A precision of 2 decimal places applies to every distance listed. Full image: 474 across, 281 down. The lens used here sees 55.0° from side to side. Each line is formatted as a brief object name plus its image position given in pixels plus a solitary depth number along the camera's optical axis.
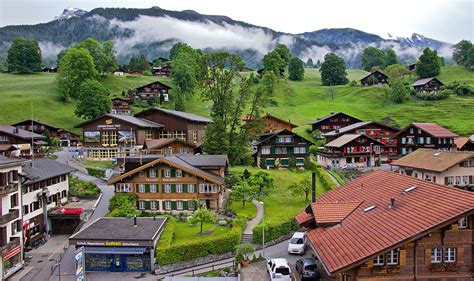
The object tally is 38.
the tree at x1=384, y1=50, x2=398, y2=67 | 192.50
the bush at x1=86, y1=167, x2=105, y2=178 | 65.81
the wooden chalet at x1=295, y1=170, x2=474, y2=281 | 22.19
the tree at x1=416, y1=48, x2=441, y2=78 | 147.75
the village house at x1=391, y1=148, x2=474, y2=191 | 54.97
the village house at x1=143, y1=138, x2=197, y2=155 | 70.75
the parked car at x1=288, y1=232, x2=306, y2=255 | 37.59
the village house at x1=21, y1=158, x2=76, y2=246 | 44.56
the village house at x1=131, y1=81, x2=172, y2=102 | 123.87
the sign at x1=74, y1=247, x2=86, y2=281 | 30.56
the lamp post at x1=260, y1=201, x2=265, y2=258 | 38.19
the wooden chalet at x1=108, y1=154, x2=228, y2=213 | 49.88
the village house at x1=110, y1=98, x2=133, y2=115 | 109.59
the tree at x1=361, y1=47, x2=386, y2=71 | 196.06
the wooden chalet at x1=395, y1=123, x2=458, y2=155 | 80.56
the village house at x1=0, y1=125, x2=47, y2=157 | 74.78
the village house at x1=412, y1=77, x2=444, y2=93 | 134.62
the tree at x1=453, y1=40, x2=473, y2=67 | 163.38
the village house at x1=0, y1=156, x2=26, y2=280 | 37.19
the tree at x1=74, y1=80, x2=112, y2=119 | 99.00
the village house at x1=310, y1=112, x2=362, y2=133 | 102.25
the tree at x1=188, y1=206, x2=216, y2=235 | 41.70
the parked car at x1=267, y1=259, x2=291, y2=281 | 30.47
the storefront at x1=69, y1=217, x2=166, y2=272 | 36.88
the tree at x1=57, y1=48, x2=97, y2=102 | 117.25
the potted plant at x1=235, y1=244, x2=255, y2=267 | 35.34
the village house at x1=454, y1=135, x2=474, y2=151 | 78.69
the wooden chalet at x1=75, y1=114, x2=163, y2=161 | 77.25
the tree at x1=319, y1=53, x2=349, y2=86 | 164.00
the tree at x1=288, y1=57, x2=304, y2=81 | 169.62
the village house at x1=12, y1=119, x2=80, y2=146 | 91.44
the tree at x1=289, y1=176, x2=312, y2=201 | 52.16
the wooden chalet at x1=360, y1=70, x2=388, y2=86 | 155.00
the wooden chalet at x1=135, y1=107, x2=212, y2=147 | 82.81
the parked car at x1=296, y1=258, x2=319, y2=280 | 29.84
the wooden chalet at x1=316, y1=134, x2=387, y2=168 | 77.94
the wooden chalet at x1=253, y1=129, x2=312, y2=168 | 73.38
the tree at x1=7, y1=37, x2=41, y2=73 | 142.75
